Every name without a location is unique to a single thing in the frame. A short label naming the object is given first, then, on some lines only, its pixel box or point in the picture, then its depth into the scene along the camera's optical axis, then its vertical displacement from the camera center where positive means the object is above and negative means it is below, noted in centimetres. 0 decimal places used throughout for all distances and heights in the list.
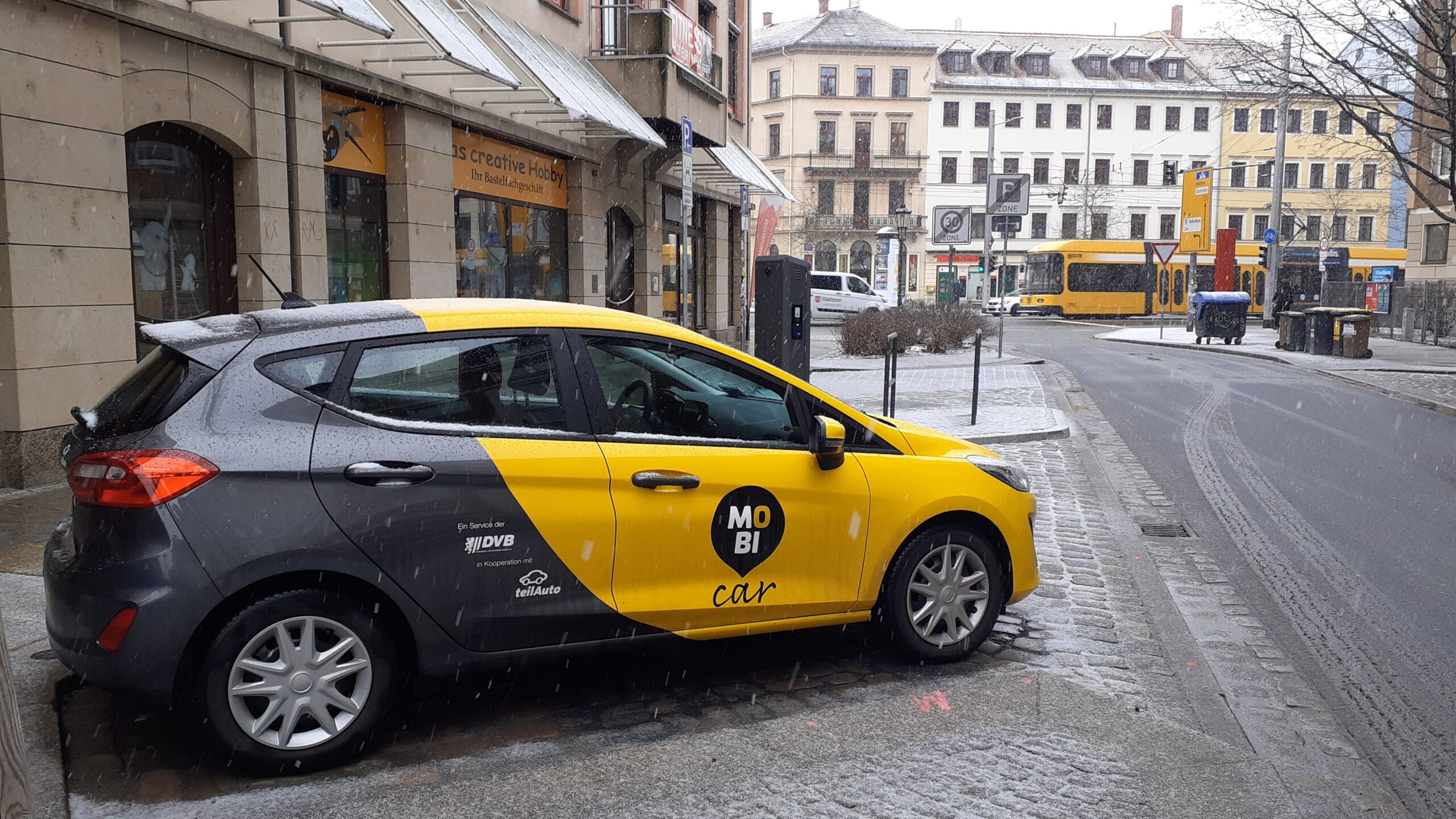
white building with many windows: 7194 +1111
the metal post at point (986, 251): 2006 +98
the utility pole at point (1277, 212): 3491 +297
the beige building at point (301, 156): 803 +146
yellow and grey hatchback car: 361 -74
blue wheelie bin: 3148 -30
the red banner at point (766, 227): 2844 +196
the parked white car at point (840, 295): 4784 +39
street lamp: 3426 +257
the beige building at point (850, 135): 7125 +1078
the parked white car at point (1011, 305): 5415 -2
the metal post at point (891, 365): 1103 -63
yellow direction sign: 3684 +297
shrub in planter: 2394 -52
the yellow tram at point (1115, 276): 4834 +124
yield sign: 3291 +159
